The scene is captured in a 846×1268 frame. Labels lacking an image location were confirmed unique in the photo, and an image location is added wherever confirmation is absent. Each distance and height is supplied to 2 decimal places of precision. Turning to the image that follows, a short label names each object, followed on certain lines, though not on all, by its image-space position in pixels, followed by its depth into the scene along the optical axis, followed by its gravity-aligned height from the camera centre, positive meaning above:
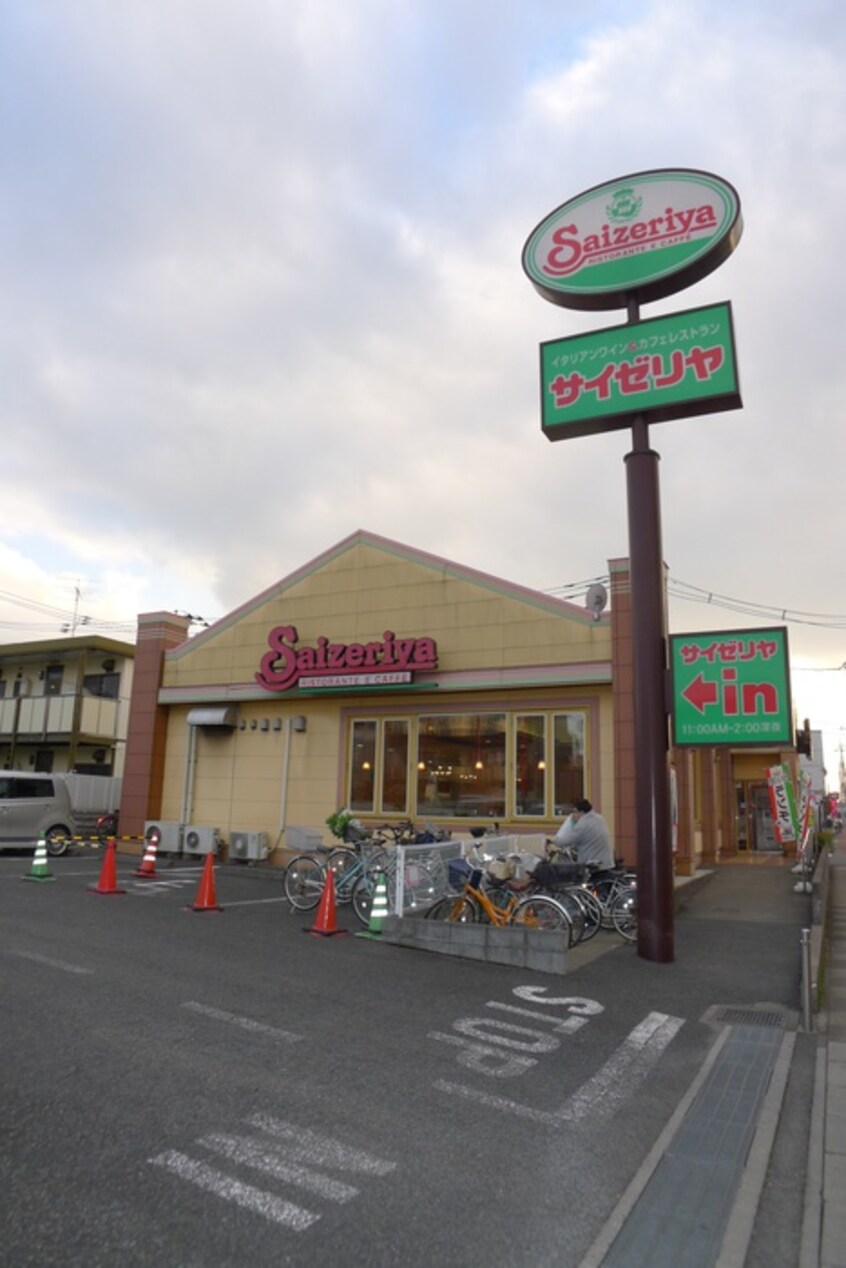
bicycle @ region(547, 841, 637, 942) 10.62 -1.31
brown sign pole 9.04 +1.05
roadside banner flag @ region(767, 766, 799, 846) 19.06 -0.01
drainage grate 6.77 -1.83
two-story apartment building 29.06 +2.96
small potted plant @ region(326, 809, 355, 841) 13.80 -0.54
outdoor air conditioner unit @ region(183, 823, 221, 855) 18.53 -1.17
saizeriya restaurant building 15.42 +1.79
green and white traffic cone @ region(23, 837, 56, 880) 13.84 -1.33
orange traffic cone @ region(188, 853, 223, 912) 11.42 -1.49
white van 18.84 -0.62
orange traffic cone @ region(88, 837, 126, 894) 12.58 -1.39
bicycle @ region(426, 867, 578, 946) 9.44 -1.33
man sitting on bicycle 10.88 -0.55
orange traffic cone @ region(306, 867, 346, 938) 9.91 -1.52
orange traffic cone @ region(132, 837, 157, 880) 15.14 -1.45
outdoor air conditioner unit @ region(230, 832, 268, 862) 17.97 -1.23
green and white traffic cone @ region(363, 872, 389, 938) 9.86 -1.44
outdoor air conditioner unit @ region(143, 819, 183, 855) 18.98 -1.10
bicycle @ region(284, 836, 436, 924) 11.63 -1.26
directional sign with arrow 8.90 +1.25
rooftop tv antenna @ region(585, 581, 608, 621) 15.30 +3.71
